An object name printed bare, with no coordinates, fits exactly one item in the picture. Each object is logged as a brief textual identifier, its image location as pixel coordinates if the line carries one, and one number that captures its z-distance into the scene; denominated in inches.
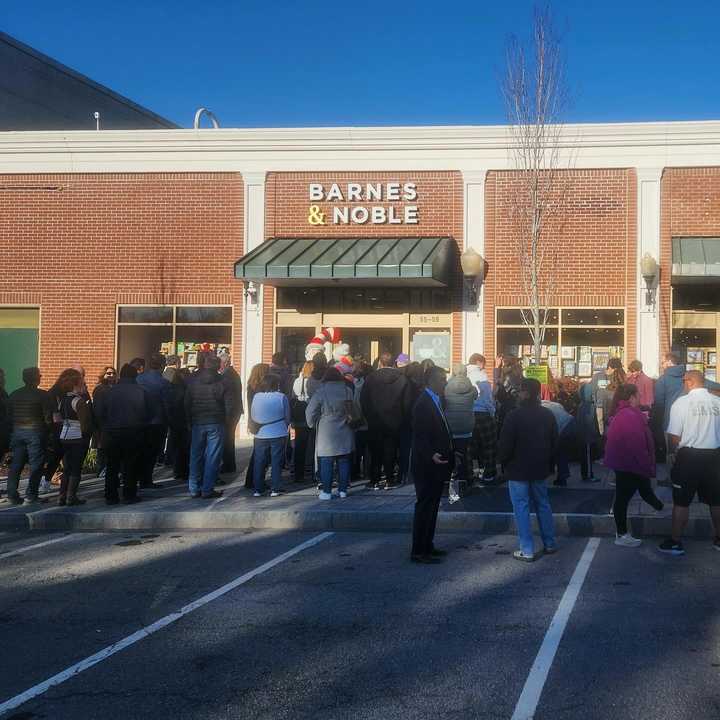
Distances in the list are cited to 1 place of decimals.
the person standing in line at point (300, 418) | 494.0
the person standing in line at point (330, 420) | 433.4
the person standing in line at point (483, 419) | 476.4
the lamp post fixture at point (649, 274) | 637.9
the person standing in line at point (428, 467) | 321.1
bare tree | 668.1
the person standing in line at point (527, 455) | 325.4
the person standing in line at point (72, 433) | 428.5
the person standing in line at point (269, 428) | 442.6
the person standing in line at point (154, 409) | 480.4
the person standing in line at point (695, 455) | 332.2
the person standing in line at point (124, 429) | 430.6
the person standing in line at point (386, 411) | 456.8
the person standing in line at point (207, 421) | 444.1
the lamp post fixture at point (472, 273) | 661.9
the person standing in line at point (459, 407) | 436.8
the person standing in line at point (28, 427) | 439.5
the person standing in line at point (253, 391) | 449.4
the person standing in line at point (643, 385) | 503.8
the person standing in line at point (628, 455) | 343.3
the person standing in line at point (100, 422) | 453.4
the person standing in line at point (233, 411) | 459.8
